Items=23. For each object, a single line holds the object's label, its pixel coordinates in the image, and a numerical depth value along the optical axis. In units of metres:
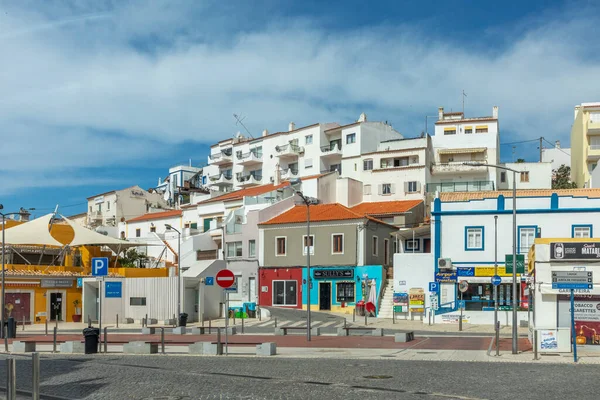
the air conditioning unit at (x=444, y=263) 44.50
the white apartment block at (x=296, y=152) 73.81
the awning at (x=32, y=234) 50.12
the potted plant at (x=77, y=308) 49.03
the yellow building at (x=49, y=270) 46.06
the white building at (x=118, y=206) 85.81
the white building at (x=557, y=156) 88.06
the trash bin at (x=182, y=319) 40.59
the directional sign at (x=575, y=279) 22.09
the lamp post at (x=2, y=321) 35.92
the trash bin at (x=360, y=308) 48.80
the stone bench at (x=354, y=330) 32.62
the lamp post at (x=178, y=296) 44.01
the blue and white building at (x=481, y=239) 43.28
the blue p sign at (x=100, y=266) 24.32
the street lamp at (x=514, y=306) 23.81
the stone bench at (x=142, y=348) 23.97
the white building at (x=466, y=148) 69.38
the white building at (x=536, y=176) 69.88
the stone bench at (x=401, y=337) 28.89
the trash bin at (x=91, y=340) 24.09
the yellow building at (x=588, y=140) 70.75
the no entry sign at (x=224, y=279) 22.36
